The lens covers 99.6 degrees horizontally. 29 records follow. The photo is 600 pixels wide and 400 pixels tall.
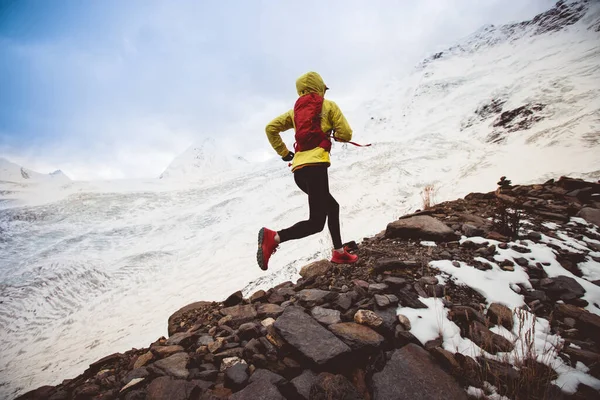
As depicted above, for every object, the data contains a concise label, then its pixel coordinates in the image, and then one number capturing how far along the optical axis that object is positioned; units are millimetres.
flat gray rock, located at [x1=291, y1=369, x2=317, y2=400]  1432
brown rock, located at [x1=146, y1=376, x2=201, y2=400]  1542
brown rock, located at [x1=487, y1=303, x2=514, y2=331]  1872
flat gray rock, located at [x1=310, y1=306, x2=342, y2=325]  2040
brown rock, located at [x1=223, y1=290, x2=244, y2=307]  3000
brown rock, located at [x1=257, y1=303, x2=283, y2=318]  2404
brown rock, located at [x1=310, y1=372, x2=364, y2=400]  1363
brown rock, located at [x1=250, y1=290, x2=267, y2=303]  2873
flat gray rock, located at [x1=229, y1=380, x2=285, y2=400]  1423
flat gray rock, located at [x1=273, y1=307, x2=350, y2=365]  1629
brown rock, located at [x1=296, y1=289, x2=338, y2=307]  2379
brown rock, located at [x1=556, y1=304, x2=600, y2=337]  1728
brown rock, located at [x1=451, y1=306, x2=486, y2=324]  1916
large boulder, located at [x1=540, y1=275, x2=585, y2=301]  2142
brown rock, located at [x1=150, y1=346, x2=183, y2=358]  2115
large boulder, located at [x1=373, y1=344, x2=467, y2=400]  1395
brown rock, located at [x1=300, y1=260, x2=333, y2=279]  3157
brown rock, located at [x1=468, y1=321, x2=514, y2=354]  1649
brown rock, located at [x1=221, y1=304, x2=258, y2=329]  2430
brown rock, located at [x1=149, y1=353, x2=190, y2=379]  1785
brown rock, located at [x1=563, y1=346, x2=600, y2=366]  1464
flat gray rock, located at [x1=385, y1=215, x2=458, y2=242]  3346
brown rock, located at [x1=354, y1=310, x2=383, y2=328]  1892
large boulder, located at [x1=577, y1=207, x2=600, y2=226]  3512
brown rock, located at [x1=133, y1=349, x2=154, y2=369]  2098
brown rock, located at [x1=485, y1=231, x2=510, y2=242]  3127
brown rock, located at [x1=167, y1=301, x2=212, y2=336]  2944
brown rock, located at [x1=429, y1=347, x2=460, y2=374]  1541
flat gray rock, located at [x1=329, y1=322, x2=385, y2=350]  1700
